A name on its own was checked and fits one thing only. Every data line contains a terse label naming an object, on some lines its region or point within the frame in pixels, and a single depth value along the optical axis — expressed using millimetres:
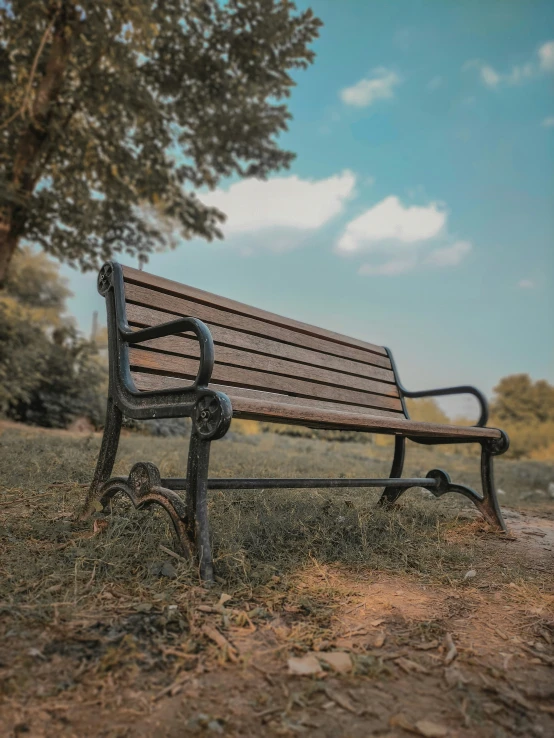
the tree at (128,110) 7477
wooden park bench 1850
